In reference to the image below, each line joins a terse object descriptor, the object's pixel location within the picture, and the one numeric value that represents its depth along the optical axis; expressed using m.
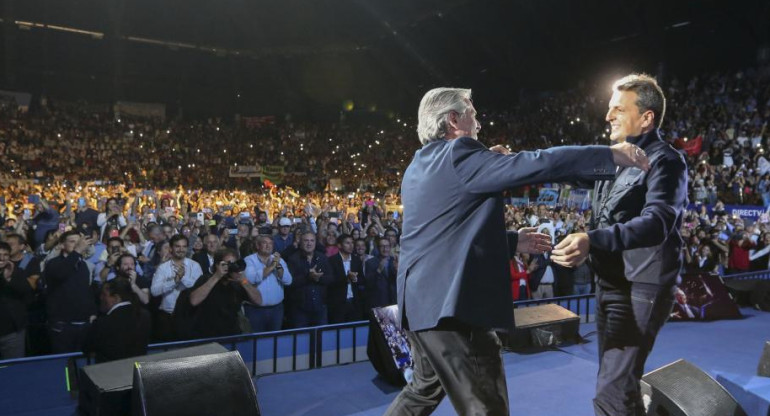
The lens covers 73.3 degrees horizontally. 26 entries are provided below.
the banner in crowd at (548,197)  16.75
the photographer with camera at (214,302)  4.66
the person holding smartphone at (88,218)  8.95
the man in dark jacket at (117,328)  4.01
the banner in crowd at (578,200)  15.58
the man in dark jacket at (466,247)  1.64
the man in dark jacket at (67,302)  5.01
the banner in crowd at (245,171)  26.02
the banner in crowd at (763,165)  14.01
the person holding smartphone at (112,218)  8.77
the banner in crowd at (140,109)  28.20
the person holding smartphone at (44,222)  8.23
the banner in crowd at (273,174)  25.20
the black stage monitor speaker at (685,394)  2.71
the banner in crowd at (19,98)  24.25
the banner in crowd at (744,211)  12.52
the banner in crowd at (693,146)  16.72
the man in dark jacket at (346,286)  6.16
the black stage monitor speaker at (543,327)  5.30
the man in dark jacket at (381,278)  6.26
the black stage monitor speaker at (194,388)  2.71
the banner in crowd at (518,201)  17.44
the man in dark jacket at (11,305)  4.70
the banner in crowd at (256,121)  31.52
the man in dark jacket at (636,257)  2.10
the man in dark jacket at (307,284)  5.84
